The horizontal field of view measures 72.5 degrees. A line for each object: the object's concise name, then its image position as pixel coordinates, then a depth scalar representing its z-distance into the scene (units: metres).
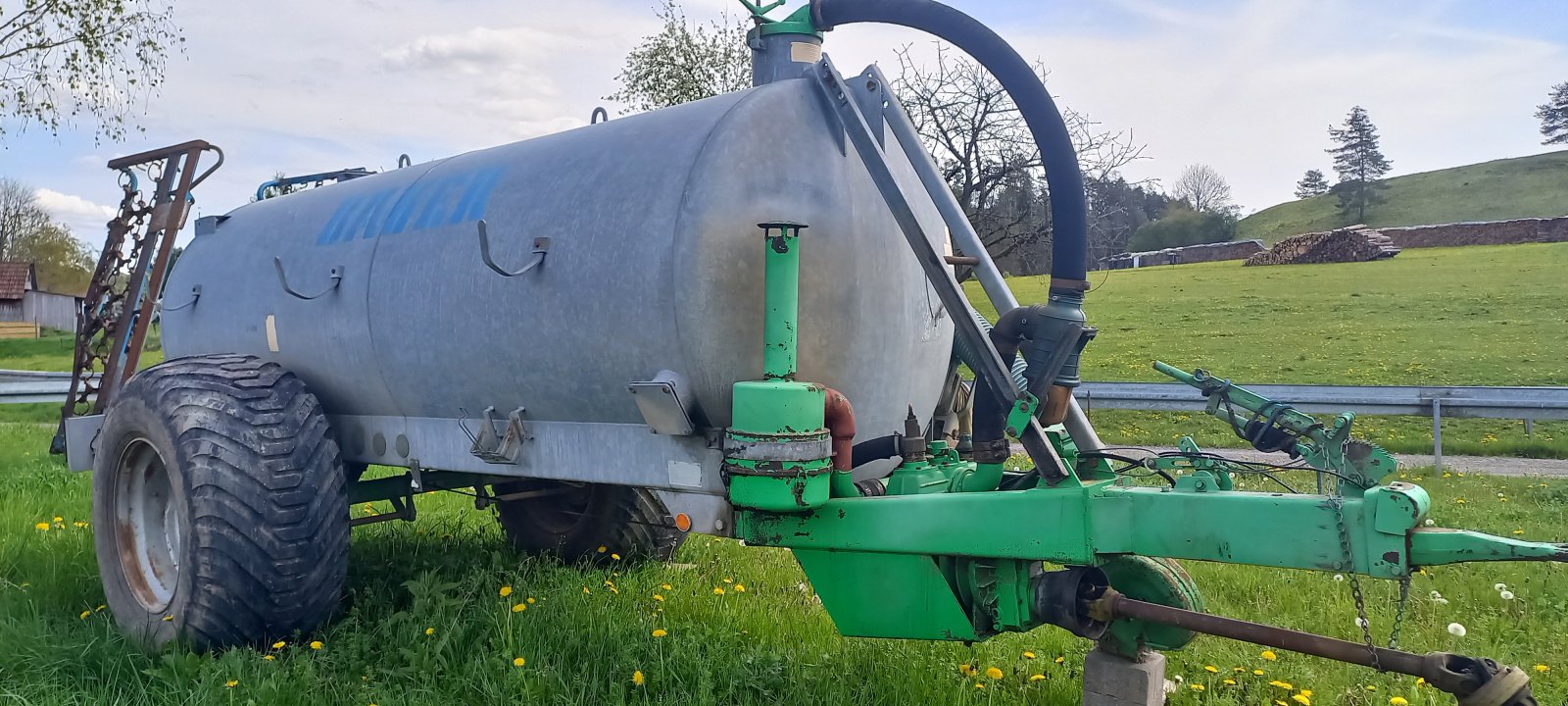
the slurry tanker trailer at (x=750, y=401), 2.75
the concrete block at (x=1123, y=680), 3.07
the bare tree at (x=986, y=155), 11.48
